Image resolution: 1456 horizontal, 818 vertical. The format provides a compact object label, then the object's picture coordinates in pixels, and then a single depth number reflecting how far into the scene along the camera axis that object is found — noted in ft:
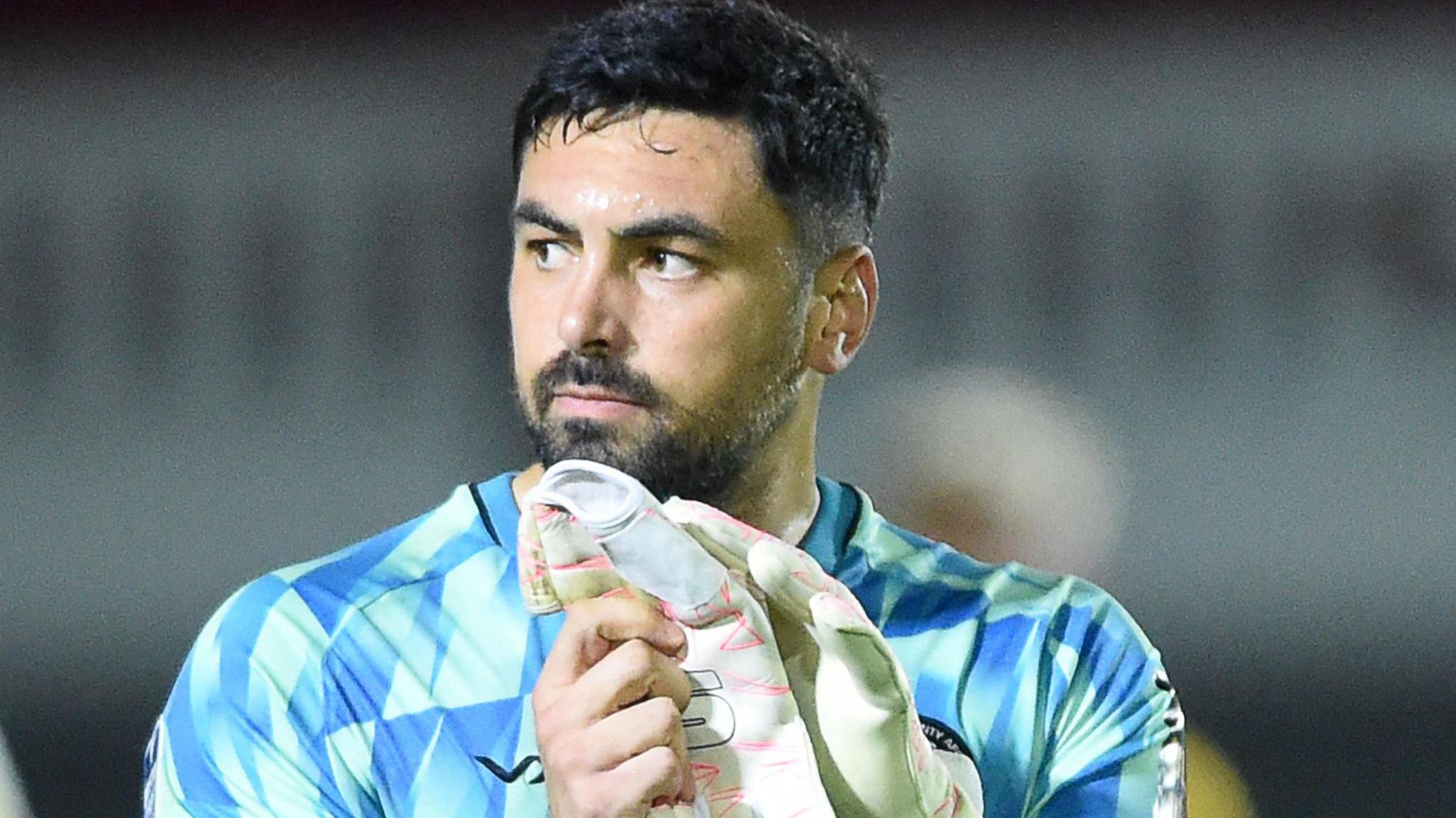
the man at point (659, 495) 28.01
